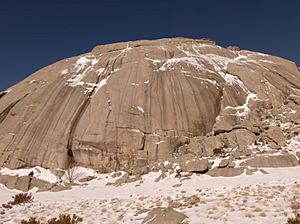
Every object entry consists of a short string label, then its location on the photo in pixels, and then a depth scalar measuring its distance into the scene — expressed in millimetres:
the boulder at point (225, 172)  29750
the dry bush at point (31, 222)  16897
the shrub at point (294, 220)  12552
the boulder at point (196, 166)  31578
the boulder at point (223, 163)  31188
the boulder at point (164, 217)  15148
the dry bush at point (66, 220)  16859
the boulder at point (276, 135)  34406
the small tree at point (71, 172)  36250
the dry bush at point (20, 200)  26938
